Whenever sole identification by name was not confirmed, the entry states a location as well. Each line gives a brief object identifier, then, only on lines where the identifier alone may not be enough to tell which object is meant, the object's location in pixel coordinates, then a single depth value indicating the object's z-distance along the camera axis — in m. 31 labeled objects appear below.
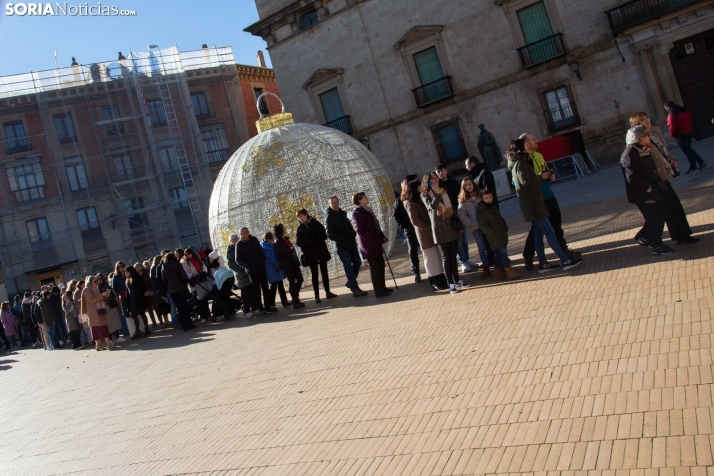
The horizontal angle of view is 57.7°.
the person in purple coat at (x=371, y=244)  9.93
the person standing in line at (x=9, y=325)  19.67
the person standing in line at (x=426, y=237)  9.20
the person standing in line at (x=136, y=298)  13.62
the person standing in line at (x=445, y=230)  8.72
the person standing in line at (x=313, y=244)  11.18
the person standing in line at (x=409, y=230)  10.40
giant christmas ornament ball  12.79
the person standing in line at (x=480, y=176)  9.09
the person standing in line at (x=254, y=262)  11.23
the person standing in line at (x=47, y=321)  16.05
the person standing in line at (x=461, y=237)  9.87
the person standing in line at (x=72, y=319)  15.11
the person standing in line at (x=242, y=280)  11.77
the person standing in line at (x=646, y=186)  7.25
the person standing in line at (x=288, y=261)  11.35
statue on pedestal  23.80
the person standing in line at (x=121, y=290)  14.13
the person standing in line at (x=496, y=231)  8.39
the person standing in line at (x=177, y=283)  12.39
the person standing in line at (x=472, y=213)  8.76
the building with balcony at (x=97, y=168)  32.09
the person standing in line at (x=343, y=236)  10.70
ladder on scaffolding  31.73
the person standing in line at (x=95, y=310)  13.24
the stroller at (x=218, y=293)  12.77
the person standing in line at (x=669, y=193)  7.27
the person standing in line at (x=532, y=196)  7.84
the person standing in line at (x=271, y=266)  11.59
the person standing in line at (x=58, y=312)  16.55
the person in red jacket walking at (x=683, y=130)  13.20
